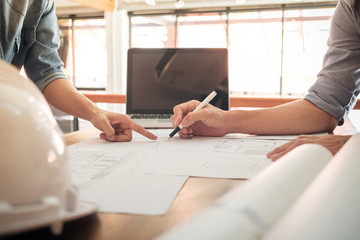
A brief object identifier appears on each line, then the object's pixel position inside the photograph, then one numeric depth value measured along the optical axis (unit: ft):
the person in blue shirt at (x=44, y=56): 3.39
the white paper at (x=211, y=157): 2.08
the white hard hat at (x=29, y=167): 0.98
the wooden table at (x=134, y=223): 1.21
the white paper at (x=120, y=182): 1.53
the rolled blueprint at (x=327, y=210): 0.88
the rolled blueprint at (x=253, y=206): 0.83
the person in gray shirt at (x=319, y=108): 3.55
